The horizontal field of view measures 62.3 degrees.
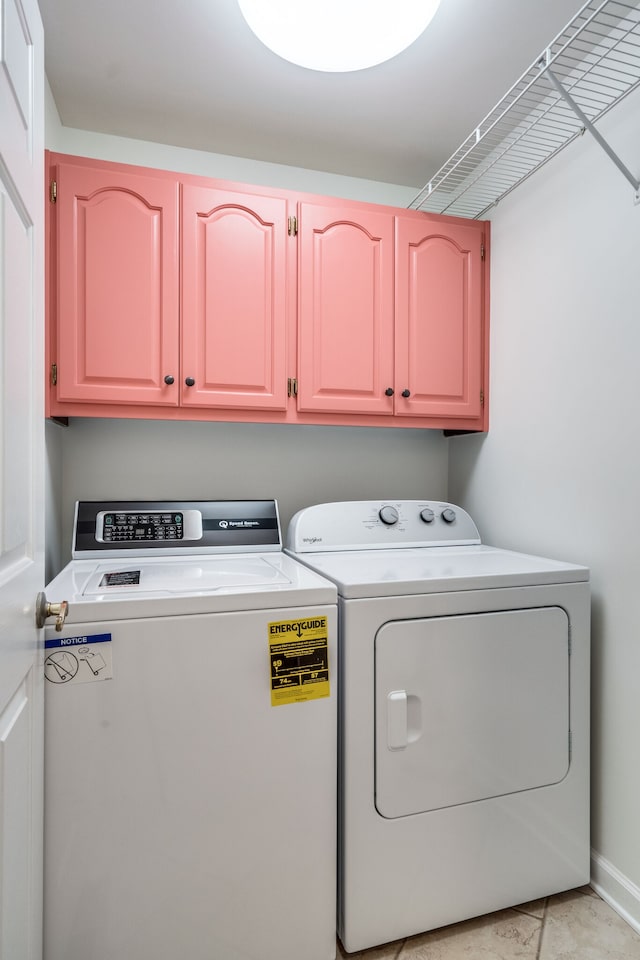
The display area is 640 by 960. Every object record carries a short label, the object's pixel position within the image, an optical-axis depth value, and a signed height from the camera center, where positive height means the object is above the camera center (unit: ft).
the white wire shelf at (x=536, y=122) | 4.88 +4.05
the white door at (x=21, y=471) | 2.69 +0.02
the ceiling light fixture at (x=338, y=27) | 4.30 +3.77
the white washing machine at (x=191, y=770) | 3.93 -2.32
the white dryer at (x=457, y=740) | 4.60 -2.44
